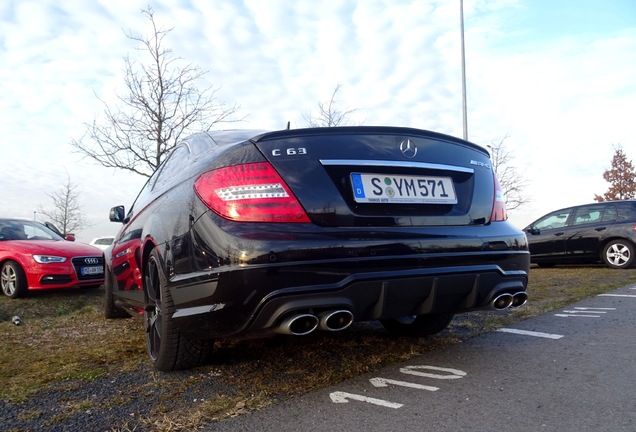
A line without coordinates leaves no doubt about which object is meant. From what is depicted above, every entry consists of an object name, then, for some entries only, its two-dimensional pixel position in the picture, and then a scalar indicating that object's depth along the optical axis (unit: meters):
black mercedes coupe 2.45
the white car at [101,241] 24.28
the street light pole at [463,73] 18.39
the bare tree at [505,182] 27.01
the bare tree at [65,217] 29.16
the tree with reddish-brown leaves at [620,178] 40.00
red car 7.52
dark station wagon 10.73
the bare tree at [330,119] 18.16
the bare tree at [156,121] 12.92
